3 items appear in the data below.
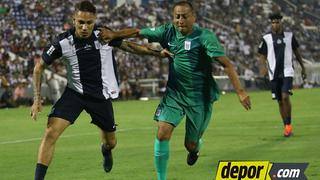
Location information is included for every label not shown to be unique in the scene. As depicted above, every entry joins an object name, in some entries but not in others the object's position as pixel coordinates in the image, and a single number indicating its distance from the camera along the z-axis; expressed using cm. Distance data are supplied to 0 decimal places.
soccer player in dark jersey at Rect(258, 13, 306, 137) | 3007
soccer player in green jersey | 1723
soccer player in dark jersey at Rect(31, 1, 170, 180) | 1704
